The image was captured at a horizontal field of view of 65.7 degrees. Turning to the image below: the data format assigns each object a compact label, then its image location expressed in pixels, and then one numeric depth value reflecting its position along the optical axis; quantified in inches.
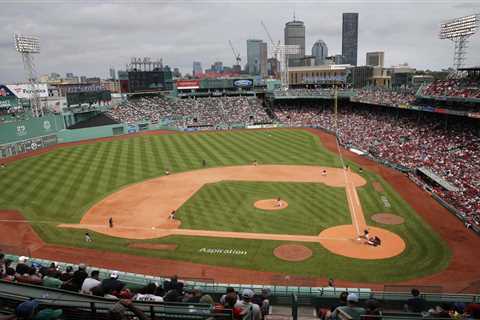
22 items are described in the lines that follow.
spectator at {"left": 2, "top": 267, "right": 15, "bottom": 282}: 458.0
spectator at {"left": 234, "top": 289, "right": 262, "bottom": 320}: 287.3
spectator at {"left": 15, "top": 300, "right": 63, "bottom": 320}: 246.4
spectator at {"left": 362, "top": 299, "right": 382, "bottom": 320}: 288.0
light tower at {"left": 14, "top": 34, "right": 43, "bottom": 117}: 2645.2
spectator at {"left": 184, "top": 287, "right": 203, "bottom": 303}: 397.4
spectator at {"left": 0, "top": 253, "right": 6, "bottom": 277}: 500.7
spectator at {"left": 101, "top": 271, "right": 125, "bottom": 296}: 373.4
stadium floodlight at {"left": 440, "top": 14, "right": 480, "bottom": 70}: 2127.2
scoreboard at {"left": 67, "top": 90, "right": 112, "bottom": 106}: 2972.4
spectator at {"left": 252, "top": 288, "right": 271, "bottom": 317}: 448.8
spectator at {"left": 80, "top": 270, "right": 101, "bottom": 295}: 361.2
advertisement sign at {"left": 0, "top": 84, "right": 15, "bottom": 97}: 2741.1
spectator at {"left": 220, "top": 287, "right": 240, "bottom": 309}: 352.4
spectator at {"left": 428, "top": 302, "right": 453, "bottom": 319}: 347.8
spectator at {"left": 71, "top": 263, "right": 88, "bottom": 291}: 385.9
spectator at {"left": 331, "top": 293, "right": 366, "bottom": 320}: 289.1
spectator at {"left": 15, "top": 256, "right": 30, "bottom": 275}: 492.4
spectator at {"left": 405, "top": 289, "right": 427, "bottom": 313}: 441.8
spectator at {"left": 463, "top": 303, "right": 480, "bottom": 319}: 344.7
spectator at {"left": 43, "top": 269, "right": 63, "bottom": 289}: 374.3
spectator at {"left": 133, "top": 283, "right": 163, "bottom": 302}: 456.4
